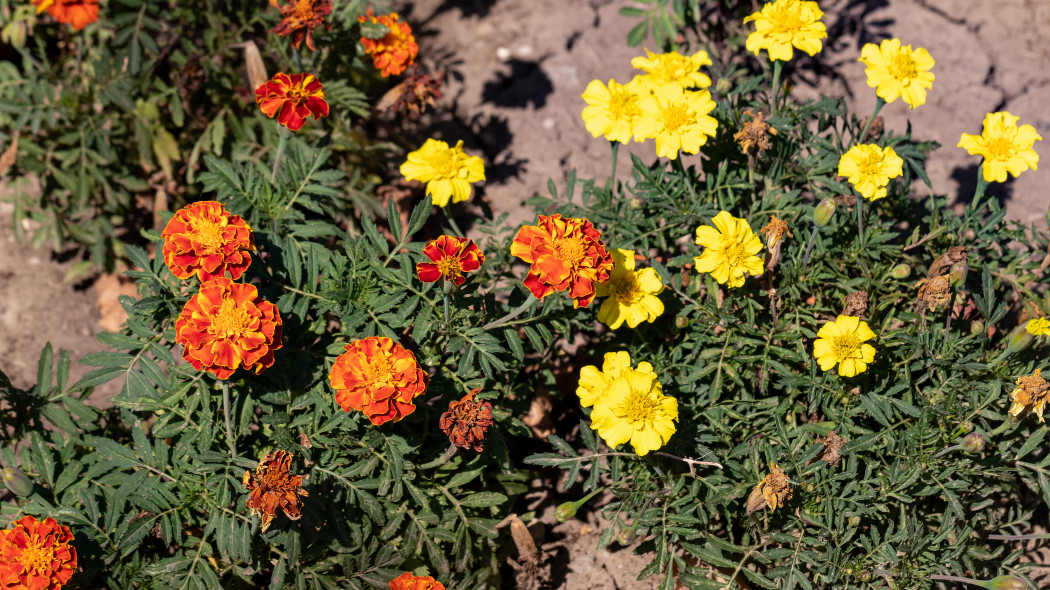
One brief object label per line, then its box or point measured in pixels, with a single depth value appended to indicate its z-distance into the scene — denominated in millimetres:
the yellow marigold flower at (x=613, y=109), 3020
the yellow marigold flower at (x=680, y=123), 2861
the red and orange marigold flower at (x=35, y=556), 2293
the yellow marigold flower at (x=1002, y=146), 2908
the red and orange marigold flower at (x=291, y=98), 2754
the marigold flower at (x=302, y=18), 3189
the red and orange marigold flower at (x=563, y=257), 2279
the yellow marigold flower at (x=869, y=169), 2723
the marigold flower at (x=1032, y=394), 2475
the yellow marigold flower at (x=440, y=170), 2961
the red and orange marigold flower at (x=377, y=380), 2277
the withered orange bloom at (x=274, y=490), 2240
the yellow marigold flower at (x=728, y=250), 2627
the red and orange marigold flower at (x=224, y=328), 2234
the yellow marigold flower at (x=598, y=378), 2604
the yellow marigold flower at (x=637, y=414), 2463
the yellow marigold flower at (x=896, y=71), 2969
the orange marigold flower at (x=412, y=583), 2441
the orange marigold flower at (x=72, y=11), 3327
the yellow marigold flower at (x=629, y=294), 2721
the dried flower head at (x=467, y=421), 2438
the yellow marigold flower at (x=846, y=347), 2537
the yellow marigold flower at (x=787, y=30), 2934
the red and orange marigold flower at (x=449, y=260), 2375
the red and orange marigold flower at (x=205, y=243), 2355
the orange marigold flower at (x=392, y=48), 3568
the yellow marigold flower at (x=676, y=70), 3086
